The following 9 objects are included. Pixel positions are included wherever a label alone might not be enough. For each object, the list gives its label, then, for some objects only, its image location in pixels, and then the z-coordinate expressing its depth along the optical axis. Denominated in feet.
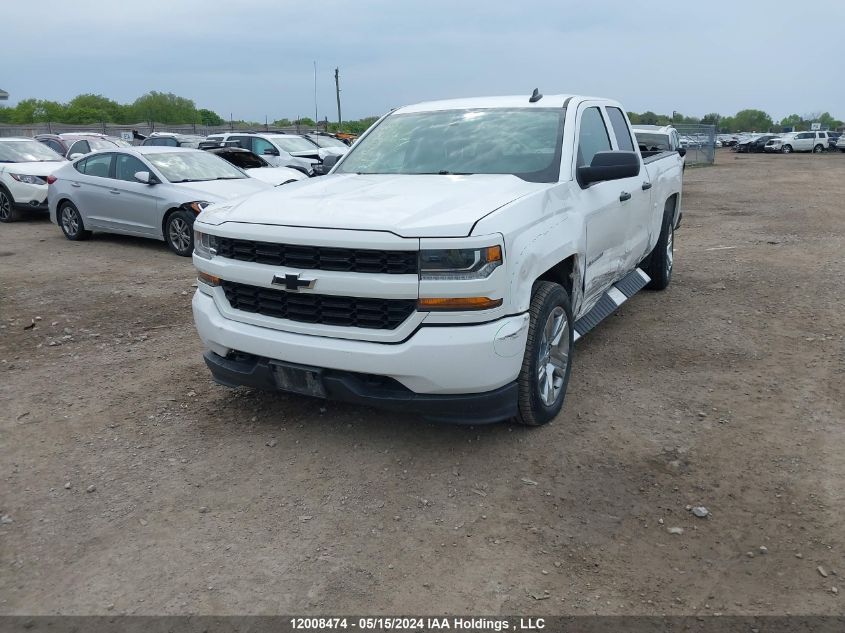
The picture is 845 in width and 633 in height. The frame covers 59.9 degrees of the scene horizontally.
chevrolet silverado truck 11.80
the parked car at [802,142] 166.50
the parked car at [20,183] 45.50
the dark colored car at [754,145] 175.83
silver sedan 33.17
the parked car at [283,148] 58.49
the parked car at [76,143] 64.75
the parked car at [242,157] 50.87
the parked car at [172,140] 67.92
